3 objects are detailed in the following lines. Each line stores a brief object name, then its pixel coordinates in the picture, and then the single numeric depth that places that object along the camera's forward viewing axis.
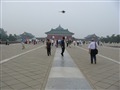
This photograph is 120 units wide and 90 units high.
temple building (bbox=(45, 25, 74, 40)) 96.54
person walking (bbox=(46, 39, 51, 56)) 17.16
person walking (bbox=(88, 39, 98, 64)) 12.14
